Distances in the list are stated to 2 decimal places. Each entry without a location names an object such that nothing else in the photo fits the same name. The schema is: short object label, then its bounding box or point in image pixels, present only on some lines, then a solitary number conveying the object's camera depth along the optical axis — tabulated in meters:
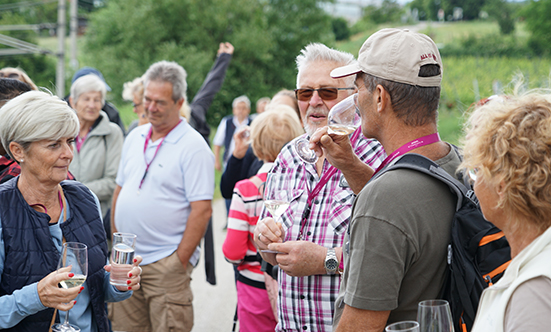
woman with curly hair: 1.27
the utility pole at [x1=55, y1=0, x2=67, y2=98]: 17.64
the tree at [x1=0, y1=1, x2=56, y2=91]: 38.19
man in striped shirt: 2.41
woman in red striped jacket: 3.54
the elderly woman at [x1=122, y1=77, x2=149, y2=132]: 5.76
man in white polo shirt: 4.11
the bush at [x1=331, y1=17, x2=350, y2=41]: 58.30
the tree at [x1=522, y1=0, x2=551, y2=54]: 41.91
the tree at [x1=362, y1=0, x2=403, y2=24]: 79.31
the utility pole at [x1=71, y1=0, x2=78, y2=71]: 20.83
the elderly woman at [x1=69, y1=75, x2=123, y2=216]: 4.99
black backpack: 1.60
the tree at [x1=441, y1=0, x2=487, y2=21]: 65.06
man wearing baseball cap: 1.65
